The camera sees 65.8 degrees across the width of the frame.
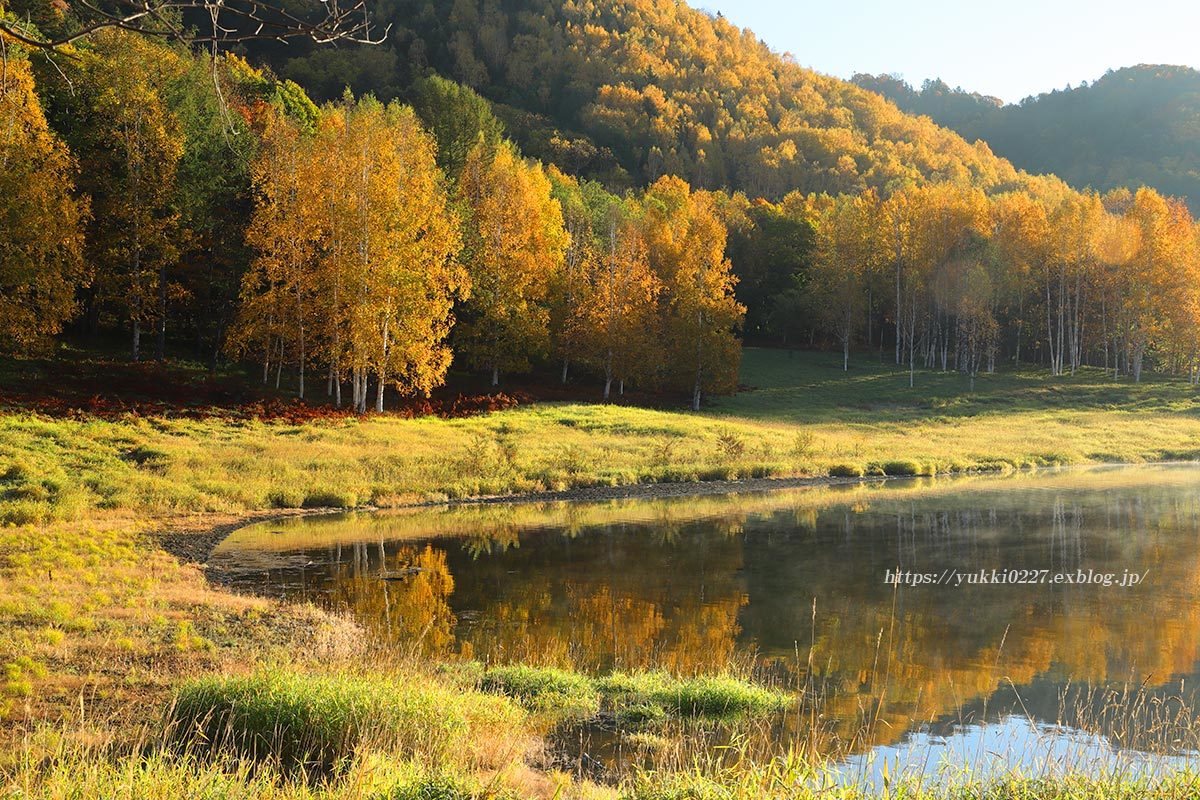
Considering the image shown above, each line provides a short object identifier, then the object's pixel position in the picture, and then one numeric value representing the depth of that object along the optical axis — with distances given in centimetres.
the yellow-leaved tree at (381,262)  3897
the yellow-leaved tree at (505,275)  5062
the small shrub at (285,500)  2694
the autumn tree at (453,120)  6638
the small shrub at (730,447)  3728
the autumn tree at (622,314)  5344
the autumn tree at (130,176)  3906
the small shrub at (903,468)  3738
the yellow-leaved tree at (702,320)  5541
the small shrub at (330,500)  2742
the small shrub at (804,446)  3814
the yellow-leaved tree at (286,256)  3934
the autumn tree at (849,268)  7181
